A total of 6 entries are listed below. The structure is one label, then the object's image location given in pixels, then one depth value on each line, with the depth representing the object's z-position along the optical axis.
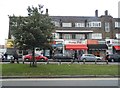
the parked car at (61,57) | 17.69
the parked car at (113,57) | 17.59
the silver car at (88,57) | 17.85
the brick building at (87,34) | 21.58
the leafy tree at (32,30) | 9.37
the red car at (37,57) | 16.58
